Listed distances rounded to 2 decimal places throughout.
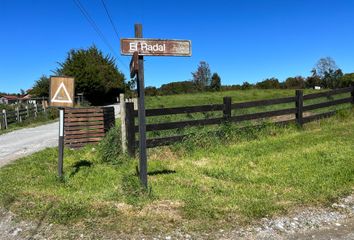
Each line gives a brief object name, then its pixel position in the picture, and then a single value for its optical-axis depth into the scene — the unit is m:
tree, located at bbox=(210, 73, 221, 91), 81.00
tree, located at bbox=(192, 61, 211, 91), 85.81
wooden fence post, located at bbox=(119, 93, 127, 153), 8.94
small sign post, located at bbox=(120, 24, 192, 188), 5.62
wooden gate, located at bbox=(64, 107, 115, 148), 11.45
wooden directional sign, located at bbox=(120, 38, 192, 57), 5.62
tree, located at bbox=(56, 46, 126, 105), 53.97
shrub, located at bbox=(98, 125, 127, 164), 8.54
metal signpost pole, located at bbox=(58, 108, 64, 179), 7.13
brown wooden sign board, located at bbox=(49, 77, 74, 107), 7.09
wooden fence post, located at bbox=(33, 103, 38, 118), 29.09
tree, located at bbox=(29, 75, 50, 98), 53.70
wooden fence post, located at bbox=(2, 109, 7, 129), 22.92
